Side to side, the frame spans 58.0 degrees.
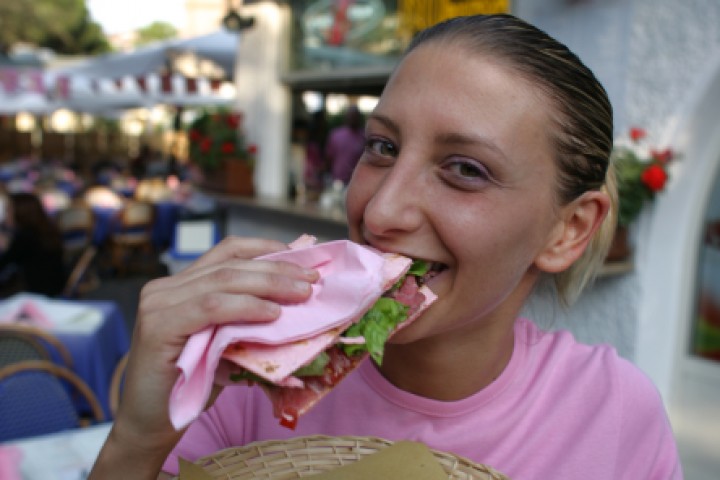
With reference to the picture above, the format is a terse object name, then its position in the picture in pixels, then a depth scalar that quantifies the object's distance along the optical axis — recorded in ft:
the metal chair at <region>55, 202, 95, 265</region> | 26.78
